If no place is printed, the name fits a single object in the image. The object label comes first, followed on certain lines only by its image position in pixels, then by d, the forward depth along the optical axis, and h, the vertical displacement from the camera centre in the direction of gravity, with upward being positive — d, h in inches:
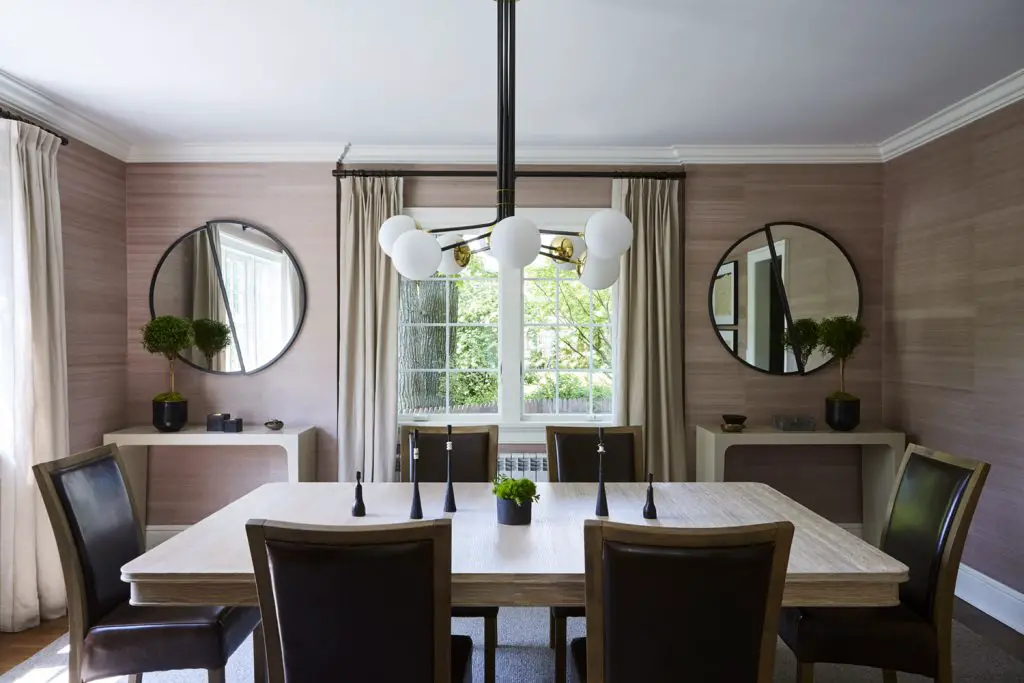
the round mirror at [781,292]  165.6 +12.4
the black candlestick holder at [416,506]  87.8 -21.5
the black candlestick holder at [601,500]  92.2 -21.6
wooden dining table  69.6 -23.6
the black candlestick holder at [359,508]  91.7 -22.4
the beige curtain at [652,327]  162.6 +3.7
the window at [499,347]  171.3 -1.2
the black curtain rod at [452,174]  164.1 +40.7
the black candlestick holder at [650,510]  90.6 -22.3
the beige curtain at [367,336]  161.9 +1.5
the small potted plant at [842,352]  153.9 -2.1
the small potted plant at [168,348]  152.1 -1.4
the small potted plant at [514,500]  87.6 -20.4
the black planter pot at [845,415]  153.8 -16.3
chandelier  78.7 +12.8
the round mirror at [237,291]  166.4 +12.5
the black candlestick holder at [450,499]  95.0 -22.1
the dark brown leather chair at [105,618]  80.0 -33.5
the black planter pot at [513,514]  88.4 -22.3
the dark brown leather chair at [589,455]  122.6 -20.3
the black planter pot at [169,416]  151.8 -16.6
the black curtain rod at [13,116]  123.6 +41.6
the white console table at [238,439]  149.6 -21.6
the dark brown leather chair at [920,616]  80.9 -33.6
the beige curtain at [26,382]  122.0 -7.4
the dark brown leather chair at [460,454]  123.2 -20.3
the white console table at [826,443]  151.3 -22.9
